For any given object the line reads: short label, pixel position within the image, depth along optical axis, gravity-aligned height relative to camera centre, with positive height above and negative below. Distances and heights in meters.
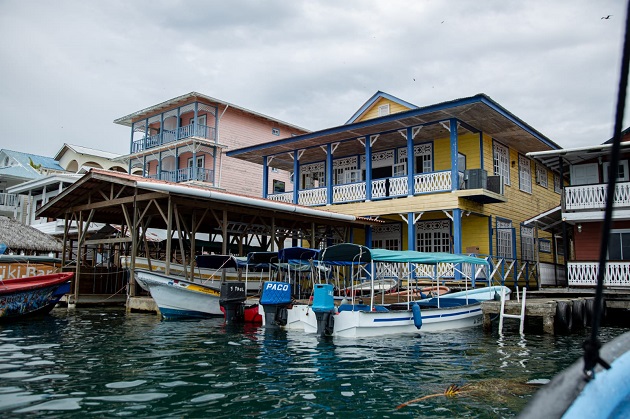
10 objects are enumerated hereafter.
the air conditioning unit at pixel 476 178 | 19.61 +3.40
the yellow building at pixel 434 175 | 20.00 +4.24
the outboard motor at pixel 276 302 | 13.95 -0.97
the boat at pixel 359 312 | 12.48 -1.15
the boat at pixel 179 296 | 15.75 -0.97
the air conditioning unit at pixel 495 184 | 20.72 +3.37
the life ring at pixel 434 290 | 18.54 -0.81
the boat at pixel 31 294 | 15.52 -0.97
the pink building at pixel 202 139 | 34.50 +8.77
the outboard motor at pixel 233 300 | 15.11 -1.00
